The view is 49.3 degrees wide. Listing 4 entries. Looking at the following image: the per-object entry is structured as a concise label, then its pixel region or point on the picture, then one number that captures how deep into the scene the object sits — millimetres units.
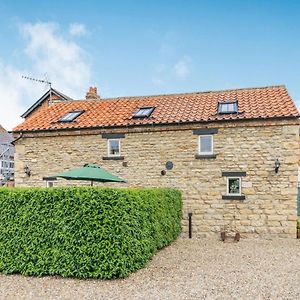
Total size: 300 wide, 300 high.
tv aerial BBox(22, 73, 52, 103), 19419
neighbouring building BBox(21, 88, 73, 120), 21594
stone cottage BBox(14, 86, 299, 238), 12023
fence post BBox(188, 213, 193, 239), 12492
